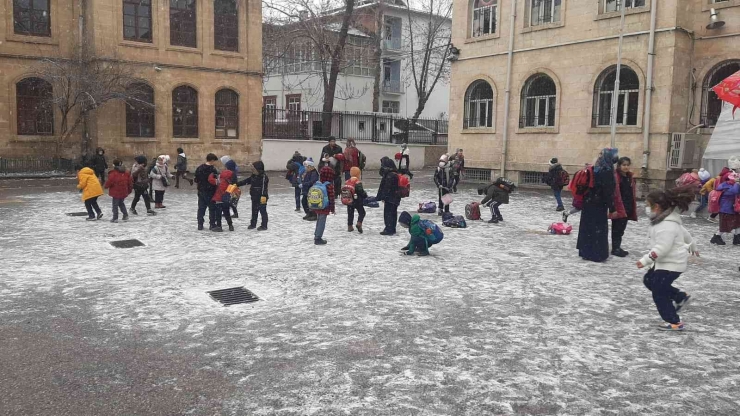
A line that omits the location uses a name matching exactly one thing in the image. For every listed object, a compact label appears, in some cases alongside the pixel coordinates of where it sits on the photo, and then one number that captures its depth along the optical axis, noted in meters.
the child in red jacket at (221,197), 11.80
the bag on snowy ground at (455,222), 12.90
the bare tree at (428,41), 40.91
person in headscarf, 9.25
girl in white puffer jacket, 5.70
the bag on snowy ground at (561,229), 12.17
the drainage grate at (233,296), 7.00
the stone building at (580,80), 19.23
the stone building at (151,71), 24.78
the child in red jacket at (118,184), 12.50
